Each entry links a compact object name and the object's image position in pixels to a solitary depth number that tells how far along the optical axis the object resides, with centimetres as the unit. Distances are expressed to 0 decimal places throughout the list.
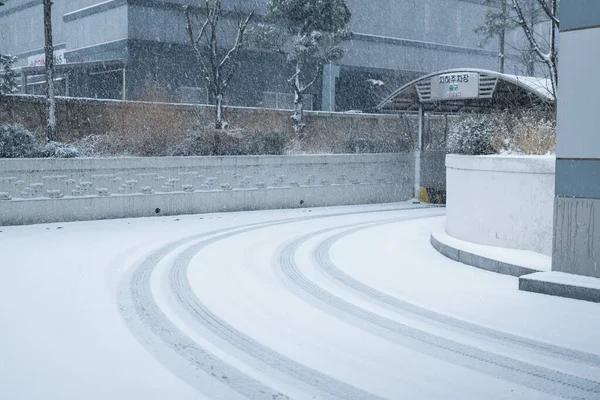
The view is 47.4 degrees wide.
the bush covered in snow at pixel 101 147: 2020
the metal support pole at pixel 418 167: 2419
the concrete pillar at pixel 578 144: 909
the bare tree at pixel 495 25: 3840
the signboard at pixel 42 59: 3722
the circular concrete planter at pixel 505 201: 1056
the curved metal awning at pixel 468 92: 1948
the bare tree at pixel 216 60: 2442
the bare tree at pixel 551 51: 1315
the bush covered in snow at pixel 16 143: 1686
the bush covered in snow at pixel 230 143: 2050
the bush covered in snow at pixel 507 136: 1165
